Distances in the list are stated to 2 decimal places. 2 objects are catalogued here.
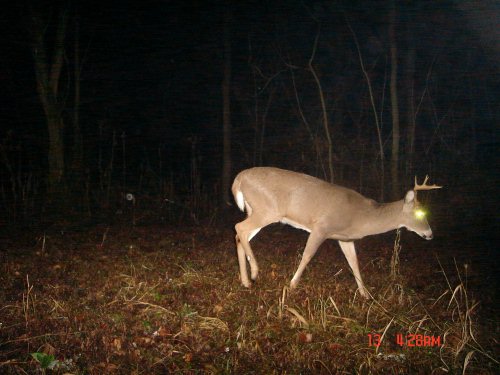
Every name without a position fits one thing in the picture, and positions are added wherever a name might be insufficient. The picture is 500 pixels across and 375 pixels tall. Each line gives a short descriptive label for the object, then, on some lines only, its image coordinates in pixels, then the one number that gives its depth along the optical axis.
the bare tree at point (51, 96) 11.66
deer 6.20
